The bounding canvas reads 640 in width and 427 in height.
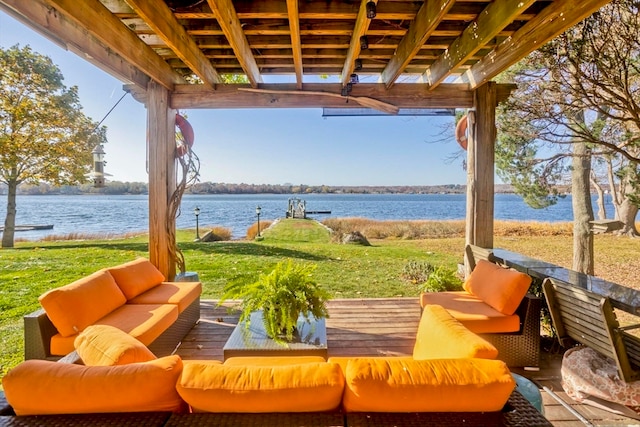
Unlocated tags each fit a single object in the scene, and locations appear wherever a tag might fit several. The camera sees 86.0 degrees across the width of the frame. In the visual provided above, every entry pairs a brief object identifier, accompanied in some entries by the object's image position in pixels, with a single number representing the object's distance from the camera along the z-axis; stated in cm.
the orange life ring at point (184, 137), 439
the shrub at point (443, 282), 395
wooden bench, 211
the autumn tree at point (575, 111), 364
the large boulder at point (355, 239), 1035
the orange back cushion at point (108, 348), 142
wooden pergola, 250
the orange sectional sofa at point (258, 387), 118
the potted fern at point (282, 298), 245
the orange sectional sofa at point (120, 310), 235
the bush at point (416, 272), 564
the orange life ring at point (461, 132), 442
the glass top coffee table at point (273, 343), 233
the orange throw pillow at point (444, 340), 152
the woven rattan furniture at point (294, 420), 116
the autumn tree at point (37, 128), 730
